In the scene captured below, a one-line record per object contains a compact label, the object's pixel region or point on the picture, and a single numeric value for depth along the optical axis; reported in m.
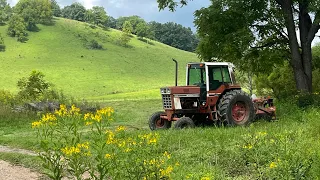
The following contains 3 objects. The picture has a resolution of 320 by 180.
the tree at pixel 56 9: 131.98
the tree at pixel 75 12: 132.62
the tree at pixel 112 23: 142.81
